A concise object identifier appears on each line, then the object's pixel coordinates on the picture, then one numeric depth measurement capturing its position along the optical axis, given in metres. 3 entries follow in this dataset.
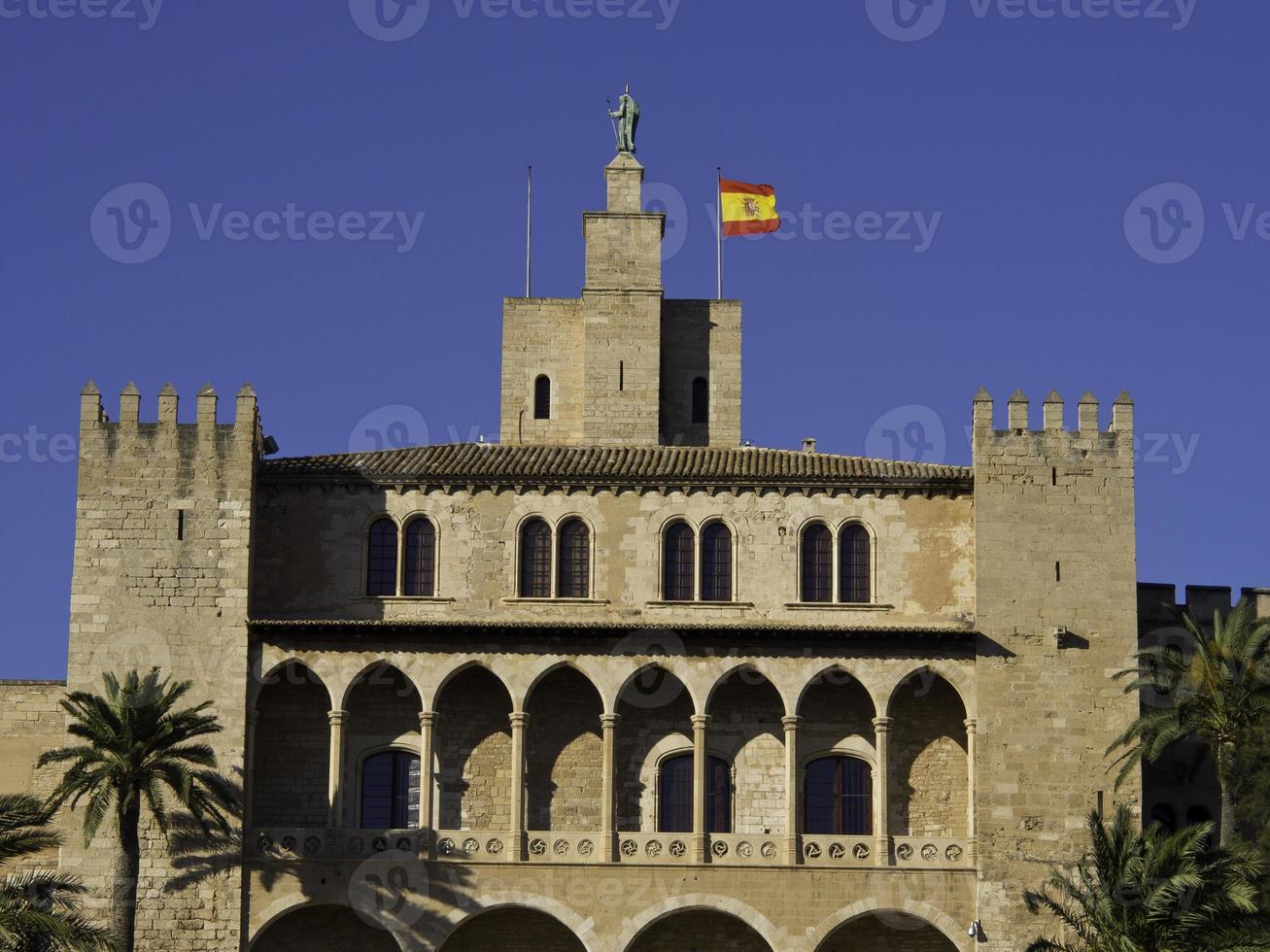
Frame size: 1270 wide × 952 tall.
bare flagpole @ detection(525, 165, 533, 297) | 72.35
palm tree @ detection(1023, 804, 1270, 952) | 52.25
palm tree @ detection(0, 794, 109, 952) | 52.38
